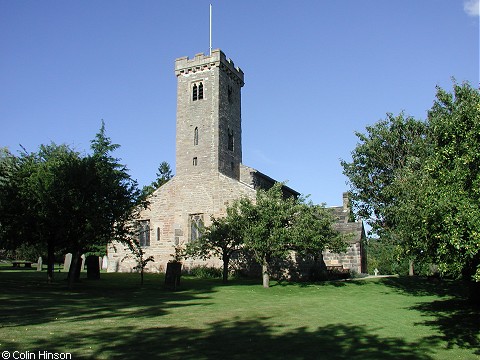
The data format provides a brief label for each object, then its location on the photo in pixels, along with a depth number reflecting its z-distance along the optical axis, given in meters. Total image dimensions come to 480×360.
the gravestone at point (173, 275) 22.39
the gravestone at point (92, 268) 26.72
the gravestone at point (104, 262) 41.32
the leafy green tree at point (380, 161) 30.28
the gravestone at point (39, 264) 36.29
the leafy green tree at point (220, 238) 27.14
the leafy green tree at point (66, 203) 20.17
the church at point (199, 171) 37.03
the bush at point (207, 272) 33.44
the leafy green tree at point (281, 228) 24.34
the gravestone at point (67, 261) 35.61
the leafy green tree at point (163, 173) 72.19
